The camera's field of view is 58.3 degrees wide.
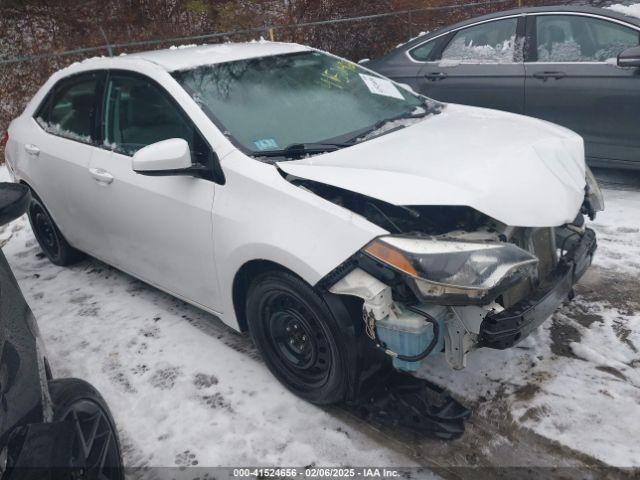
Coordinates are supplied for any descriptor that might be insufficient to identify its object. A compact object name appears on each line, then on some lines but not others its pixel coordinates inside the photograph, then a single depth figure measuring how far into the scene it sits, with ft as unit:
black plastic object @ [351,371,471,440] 8.79
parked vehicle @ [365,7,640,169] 16.38
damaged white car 7.91
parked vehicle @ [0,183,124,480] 5.61
